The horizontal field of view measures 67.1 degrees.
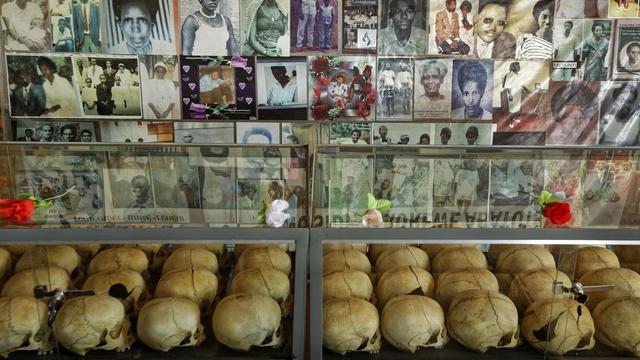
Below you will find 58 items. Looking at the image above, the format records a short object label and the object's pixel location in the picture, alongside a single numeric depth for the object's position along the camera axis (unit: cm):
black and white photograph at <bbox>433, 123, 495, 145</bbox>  296
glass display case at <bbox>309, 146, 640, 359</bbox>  117
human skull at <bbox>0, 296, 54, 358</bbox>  113
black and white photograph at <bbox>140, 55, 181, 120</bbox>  280
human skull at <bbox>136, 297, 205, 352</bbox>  117
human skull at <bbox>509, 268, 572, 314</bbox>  122
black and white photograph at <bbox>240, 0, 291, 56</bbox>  276
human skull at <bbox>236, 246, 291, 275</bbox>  128
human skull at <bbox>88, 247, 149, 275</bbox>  134
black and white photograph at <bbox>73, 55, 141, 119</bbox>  278
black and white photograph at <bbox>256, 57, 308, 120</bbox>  284
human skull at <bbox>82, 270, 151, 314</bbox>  125
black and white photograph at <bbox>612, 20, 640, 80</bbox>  284
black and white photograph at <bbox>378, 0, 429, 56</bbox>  279
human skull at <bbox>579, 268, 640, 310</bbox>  127
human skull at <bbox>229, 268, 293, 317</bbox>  125
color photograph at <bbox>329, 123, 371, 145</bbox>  296
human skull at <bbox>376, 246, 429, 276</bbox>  139
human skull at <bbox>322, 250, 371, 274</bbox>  133
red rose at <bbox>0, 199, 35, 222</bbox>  128
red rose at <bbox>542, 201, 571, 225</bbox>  135
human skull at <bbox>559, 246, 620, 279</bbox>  121
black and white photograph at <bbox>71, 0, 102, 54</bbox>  270
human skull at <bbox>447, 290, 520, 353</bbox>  120
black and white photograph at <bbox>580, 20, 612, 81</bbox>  283
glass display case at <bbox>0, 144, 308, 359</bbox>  114
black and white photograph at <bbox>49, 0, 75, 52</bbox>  269
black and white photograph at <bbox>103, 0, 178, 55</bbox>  272
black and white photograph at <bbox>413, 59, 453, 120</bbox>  287
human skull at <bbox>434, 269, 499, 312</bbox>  130
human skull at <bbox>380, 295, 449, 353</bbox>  120
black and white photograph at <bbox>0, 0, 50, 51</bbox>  269
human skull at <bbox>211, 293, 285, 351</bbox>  116
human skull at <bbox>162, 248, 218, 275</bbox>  135
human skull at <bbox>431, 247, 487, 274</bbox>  136
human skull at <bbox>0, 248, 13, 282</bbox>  132
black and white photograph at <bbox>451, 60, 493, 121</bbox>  287
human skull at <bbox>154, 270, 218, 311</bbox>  127
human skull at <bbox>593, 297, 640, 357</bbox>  120
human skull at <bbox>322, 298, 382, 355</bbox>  118
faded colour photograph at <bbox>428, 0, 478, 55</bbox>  279
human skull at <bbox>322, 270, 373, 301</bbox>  130
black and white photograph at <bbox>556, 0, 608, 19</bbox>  280
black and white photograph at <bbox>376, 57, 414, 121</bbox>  286
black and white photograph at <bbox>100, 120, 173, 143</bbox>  289
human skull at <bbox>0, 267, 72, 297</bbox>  122
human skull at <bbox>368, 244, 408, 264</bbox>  143
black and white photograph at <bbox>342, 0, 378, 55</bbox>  278
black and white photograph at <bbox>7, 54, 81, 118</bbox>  276
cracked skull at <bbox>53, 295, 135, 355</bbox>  114
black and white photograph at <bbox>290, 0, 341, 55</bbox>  277
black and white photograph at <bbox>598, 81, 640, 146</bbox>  293
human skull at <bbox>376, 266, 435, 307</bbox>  132
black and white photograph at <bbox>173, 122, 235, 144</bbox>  290
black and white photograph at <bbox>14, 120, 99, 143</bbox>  285
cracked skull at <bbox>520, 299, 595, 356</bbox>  119
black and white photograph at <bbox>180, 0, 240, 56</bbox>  276
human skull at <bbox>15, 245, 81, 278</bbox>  120
